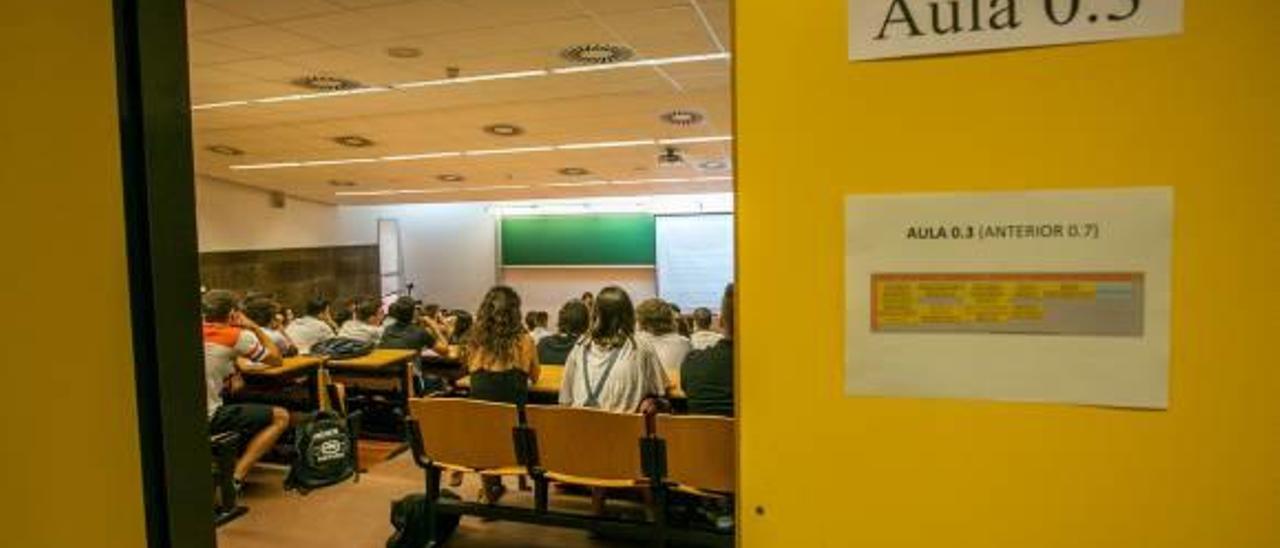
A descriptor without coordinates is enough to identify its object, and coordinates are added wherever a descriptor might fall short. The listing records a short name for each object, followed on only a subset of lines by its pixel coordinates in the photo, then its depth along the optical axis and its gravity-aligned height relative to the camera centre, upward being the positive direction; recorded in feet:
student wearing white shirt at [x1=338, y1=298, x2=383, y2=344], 19.71 -2.06
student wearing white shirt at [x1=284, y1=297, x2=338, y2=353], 20.48 -2.19
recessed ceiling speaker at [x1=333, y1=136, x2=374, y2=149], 26.00 +3.82
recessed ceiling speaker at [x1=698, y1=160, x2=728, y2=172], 32.27 +3.37
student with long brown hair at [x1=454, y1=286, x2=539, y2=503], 13.07 -1.90
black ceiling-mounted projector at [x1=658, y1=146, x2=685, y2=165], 28.60 +3.40
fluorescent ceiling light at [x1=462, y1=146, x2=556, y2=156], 28.12 +3.66
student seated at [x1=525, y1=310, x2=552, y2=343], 21.25 -2.37
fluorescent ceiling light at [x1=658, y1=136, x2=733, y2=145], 26.32 +3.63
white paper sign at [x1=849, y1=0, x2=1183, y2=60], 2.83 +0.82
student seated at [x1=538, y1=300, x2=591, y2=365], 15.57 -1.88
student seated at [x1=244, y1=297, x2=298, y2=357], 17.06 -1.48
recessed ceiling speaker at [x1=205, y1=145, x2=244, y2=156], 27.99 +3.89
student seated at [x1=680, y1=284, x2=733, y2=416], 10.87 -1.97
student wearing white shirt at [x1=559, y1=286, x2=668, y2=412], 11.49 -1.88
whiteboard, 42.60 -0.86
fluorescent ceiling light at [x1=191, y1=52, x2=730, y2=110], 16.61 +4.03
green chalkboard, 44.27 +0.34
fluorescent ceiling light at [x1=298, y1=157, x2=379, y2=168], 30.58 +3.68
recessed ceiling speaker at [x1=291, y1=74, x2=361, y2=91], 18.10 +4.10
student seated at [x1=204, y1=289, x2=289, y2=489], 13.82 -2.16
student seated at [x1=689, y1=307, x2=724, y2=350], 16.94 -2.20
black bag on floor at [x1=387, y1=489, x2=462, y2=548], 11.55 -4.16
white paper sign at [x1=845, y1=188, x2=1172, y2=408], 2.92 -0.24
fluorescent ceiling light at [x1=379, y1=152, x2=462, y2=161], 29.60 +3.65
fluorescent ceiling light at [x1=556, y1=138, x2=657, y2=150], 26.94 +3.63
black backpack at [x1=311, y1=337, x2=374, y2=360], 17.33 -2.24
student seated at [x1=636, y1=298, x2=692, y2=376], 14.75 -1.79
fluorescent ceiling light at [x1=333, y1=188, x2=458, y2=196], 41.06 +3.16
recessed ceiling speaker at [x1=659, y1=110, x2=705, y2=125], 22.30 +3.80
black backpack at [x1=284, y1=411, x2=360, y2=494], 14.30 -3.81
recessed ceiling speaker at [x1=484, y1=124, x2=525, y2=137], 24.08 +3.80
